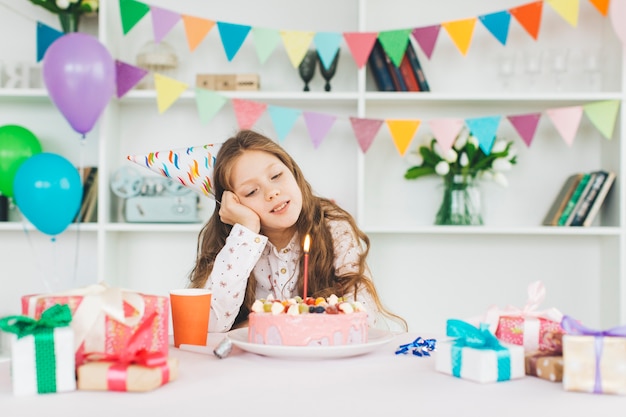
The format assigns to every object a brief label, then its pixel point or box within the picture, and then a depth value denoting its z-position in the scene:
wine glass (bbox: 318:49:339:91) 2.86
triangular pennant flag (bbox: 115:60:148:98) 2.78
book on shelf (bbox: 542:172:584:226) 2.84
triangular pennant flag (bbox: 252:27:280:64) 2.78
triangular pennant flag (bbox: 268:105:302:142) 2.82
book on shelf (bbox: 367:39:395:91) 2.81
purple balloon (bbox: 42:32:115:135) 2.45
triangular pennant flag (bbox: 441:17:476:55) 2.73
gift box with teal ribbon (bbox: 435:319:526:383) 0.83
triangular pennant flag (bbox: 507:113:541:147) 2.77
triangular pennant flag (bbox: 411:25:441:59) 2.74
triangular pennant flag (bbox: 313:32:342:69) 2.75
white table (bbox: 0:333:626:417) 0.71
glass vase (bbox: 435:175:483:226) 2.85
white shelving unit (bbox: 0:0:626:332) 3.01
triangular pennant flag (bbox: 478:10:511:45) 2.72
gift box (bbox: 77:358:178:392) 0.77
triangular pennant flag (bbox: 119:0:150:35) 2.74
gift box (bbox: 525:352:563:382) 0.84
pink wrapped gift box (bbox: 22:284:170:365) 0.83
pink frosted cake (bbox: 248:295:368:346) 0.98
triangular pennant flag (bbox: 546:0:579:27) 2.69
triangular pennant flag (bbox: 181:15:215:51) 2.77
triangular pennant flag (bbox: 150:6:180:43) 2.76
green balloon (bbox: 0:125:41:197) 2.73
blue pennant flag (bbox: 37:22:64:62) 2.86
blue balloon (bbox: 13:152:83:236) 2.54
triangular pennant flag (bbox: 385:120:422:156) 2.80
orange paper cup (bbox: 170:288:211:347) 1.11
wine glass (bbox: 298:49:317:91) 2.86
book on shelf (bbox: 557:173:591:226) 2.81
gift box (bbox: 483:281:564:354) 0.91
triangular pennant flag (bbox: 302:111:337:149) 2.84
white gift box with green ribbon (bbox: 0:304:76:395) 0.77
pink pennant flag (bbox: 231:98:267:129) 2.81
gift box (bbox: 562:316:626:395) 0.78
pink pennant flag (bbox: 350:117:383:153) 2.78
